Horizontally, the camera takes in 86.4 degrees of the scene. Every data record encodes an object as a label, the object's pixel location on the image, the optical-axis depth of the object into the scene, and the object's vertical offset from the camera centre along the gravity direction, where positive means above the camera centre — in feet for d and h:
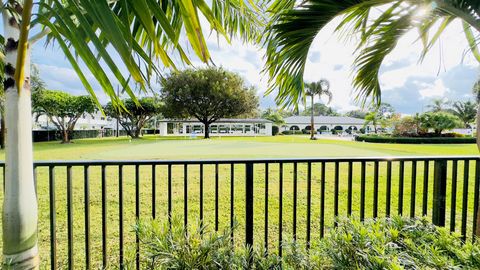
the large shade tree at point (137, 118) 72.59 +2.38
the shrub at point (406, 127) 64.39 -0.54
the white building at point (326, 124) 125.29 +0.66
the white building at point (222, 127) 98.58 -0.57
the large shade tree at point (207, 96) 70.59 +8.52
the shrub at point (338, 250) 3.34 -1.77
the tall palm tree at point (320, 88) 73.62 +10.78
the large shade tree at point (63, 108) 47.57 +3.60
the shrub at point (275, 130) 110.03 -2.02
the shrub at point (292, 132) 117.43 -3.14
